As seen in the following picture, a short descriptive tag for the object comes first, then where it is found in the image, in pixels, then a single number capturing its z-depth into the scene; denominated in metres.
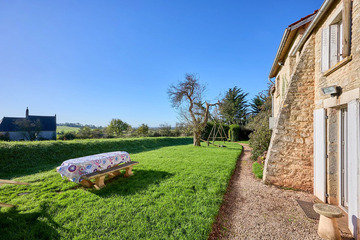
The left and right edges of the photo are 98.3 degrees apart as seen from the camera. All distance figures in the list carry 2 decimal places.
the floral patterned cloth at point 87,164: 4.50
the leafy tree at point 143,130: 23.28
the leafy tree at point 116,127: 23.81
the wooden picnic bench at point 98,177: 4.52
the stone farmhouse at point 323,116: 3.06
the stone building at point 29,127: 21.90
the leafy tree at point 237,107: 32.12
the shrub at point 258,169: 6.17
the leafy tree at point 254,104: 32.14
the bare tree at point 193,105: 15.35
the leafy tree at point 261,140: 8.46
